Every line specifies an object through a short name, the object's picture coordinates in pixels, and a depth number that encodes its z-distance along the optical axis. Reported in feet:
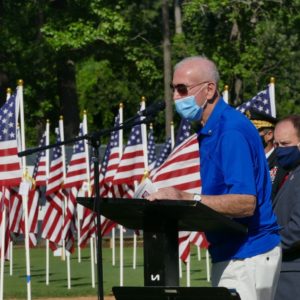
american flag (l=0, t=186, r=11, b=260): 62.44
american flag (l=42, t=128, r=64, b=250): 79.82
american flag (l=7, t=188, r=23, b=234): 69.21
